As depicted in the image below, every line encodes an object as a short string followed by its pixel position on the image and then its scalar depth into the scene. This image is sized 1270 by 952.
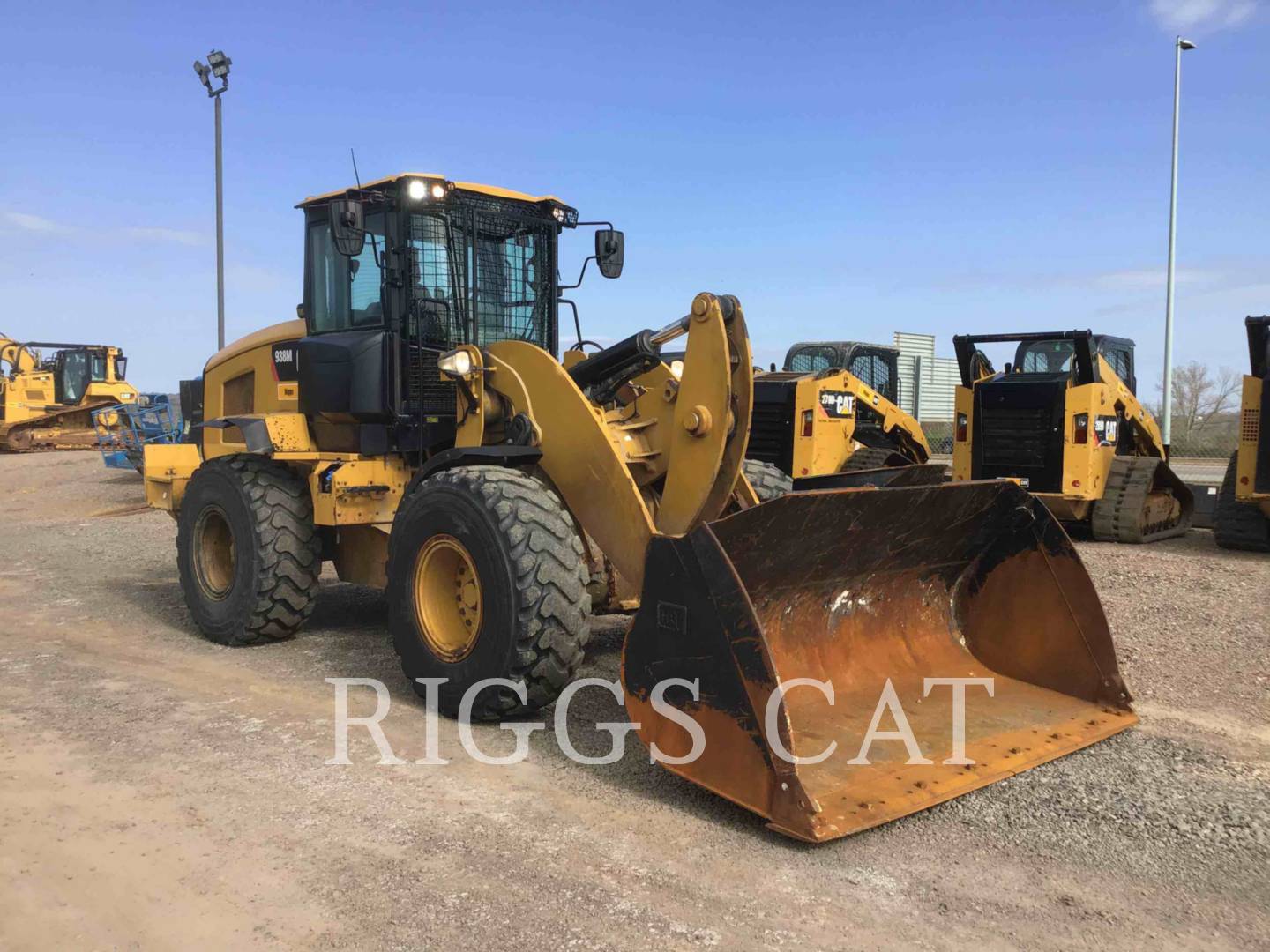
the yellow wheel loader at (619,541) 3.93
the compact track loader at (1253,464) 9.95
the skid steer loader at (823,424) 12.57
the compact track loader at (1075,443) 10.98
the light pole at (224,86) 17.23
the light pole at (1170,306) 21.00
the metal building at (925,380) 21.52
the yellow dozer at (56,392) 28.84
